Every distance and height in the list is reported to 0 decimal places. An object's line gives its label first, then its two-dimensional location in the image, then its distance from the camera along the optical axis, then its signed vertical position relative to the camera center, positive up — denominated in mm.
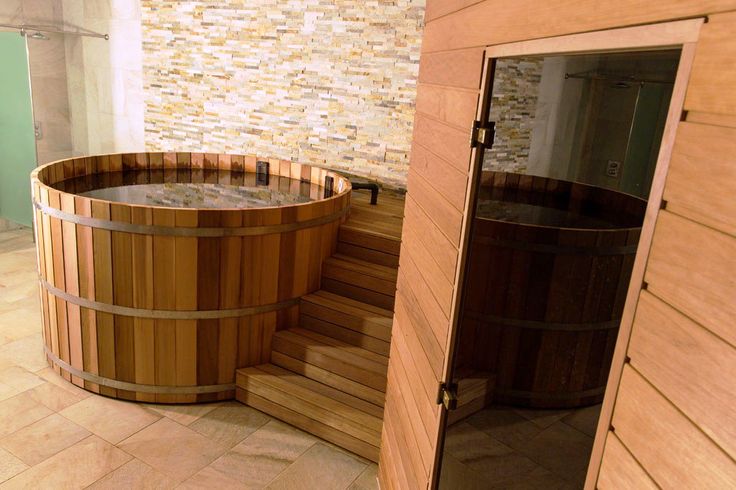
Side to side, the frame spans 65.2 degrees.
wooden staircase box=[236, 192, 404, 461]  3678 -1760
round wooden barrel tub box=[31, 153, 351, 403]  3680 -1386
